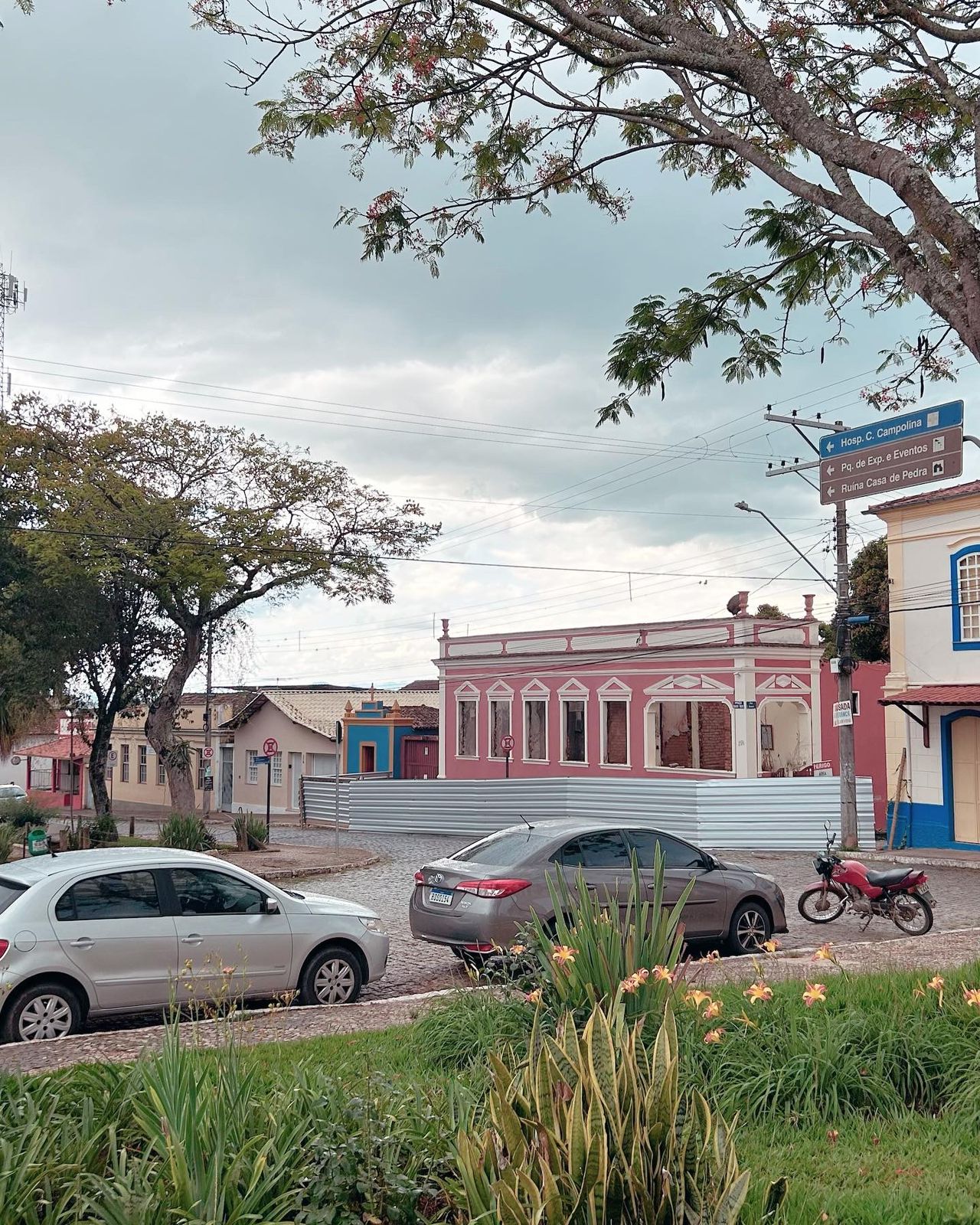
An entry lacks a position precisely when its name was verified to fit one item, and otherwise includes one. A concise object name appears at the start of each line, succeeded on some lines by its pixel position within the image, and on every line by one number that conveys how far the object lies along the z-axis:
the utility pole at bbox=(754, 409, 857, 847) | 24.31
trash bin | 22.41
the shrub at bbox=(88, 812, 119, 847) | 25.52
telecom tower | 34.38
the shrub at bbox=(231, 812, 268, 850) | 27.38
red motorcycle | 13.95
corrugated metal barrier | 26.94
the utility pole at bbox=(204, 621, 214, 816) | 39.88
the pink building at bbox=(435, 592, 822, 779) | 34.00
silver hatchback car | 8.73
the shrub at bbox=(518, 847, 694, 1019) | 5.86
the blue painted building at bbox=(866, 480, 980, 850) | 25.22
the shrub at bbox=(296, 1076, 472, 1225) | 3.72
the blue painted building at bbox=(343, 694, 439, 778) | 51.19
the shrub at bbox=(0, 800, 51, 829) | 29.47
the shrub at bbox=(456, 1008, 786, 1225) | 3.23
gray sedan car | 10.88
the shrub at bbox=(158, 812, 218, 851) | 23.66
